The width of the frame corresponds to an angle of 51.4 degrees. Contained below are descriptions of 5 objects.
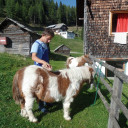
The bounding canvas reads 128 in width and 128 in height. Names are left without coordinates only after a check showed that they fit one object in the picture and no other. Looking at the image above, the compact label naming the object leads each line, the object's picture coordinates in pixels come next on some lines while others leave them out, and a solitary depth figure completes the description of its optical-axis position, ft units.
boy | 10.79
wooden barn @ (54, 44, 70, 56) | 86.84
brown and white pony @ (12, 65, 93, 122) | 10.11
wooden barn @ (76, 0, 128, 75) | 26.86
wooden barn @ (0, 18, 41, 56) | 52.75
